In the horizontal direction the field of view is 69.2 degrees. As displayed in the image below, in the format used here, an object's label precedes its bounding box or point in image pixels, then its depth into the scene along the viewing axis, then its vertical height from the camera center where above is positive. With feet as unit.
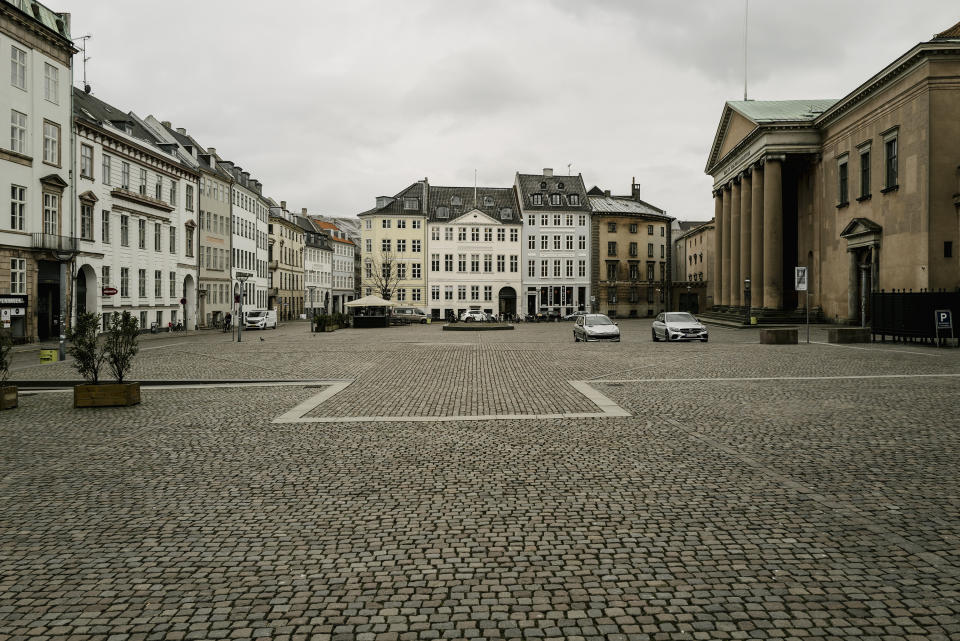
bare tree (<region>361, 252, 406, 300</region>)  278.46 +16.69
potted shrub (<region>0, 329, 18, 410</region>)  42.39 -4.85
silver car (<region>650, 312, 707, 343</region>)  108.88 -2.48
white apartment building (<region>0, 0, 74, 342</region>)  105.29 +23.18
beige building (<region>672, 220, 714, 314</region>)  302.25 +18.95
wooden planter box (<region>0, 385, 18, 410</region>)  43.01 -5.33
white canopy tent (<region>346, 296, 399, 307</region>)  188.38 +2.69
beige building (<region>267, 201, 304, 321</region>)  270.94 +19.55
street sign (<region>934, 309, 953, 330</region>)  85.30 -0.90
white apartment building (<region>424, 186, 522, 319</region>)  283.38 +20.89
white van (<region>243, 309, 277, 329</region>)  185.26 -1.95
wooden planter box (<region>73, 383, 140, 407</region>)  42.86 -5.18
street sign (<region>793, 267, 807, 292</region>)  99.25 +4.93
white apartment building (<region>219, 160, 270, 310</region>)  219.00 +25.96
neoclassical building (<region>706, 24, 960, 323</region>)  115.44 +26.27
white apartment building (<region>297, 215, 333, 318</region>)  318.45 +21.39
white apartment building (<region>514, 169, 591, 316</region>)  285.84 +23.60
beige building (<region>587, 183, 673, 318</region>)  287.07 +21.41
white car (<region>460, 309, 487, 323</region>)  232.69 -1.35
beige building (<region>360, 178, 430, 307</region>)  280.92 +27.22
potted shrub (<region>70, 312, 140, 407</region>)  42.86 -2.80
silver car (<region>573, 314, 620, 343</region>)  112.37 -2.75
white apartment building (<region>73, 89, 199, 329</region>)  129.70 +19.53
